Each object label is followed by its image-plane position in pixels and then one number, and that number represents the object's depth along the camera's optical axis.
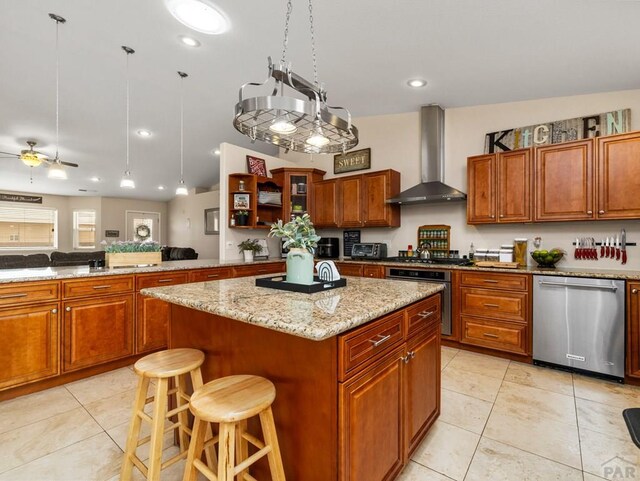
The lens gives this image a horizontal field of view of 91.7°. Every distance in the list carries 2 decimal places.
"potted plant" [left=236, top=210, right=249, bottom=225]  4.52
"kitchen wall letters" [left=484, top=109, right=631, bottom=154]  3.06
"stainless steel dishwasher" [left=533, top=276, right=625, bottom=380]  2.60
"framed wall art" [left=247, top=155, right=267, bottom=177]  4.78
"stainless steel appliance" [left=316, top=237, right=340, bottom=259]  4.93
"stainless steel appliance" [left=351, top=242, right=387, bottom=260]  4.39
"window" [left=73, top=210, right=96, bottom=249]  9.63
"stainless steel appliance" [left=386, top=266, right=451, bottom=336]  3.46
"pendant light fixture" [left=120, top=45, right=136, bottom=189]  3.34
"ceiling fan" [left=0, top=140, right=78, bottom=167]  4.61
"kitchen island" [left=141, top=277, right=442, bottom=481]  1.15
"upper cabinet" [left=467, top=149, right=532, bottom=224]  3.29
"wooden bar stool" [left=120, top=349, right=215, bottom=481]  1.38
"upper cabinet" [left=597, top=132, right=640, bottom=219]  2.75
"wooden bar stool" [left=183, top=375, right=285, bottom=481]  1.09
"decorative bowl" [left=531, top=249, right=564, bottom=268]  3.21
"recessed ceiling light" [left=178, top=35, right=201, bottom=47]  2.77
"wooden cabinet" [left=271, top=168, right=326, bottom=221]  4.91
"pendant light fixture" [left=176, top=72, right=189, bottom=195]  3.51
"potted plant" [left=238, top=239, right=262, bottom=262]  4.50
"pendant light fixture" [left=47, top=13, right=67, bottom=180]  3.07
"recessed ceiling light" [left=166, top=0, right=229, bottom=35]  2.23
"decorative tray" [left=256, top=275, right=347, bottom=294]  1.76
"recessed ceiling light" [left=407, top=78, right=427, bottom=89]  3.35
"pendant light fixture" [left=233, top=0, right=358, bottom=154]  1.55
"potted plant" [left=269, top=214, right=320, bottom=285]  1.83
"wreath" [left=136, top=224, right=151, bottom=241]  10.09
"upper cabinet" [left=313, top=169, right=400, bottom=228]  4.30
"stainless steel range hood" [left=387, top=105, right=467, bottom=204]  3.96
